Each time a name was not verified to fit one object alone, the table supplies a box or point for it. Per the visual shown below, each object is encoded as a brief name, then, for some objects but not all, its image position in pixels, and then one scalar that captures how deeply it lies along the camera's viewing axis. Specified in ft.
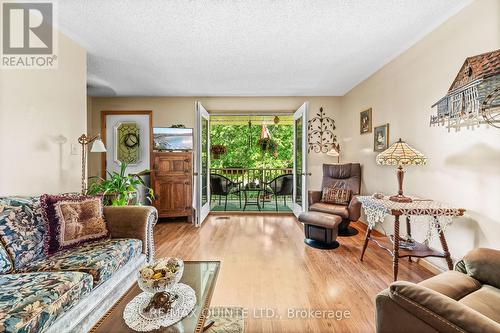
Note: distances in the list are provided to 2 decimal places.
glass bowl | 3.89
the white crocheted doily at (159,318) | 3.54
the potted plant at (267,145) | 24.11
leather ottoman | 9.81
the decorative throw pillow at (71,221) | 5.90
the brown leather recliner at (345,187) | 11.07
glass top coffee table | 3.50
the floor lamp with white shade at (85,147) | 8.75
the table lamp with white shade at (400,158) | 7.58
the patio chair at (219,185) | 16.80
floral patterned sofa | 3.89
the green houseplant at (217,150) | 23.16
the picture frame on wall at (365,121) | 12.41
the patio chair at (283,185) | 16.65
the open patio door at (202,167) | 13.15
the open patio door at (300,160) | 13.26
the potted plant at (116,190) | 9.12
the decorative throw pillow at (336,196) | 12.01
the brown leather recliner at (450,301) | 2.76
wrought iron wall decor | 16.11
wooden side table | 6.74
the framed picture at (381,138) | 10.72
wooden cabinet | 13.96
